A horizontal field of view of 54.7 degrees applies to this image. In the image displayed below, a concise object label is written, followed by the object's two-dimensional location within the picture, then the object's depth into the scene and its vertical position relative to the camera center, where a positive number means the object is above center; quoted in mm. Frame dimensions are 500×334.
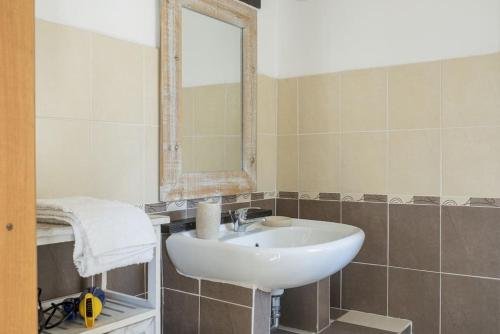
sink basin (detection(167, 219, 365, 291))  1553 -339
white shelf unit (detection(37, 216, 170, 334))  1167 -445
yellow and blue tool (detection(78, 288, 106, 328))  1284 -406
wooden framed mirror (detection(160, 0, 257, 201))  1918 +268
